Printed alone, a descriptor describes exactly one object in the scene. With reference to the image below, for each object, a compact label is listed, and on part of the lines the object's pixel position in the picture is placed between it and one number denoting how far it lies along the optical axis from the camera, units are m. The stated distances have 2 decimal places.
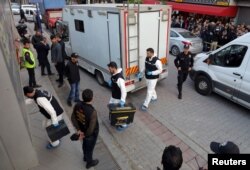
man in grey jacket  7.84
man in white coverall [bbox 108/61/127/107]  5.12
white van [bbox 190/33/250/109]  6.07
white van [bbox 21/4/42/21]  25.73
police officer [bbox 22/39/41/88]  7.10
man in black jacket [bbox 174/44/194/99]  6.96
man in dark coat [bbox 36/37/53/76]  8.38
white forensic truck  6.18
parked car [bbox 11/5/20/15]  30.94
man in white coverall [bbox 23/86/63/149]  4.21
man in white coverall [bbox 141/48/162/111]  6.13
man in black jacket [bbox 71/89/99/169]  3.70
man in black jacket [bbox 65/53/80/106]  6.48
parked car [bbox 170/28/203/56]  11.81
